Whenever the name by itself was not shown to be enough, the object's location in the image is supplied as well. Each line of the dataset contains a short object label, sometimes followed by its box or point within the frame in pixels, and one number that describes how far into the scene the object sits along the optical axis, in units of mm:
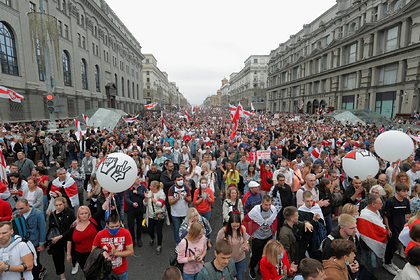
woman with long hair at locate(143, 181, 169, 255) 5301
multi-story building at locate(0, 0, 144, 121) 20047
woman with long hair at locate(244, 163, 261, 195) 6668
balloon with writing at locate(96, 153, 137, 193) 4020
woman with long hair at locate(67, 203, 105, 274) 3871
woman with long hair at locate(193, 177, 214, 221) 5215
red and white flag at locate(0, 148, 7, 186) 5602
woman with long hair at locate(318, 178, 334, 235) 4996
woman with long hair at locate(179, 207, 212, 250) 3900
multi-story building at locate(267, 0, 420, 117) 24219
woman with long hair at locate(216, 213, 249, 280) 3783
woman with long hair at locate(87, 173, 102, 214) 5336
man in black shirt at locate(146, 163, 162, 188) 6679
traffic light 14078
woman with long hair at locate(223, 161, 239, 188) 6840
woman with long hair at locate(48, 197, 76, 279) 4219
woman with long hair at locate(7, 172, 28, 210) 5203
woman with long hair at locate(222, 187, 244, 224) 4758
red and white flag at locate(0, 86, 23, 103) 12180
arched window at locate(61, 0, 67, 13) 29375
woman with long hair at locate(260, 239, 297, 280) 3092
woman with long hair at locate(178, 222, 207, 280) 3323
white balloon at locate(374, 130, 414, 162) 5336
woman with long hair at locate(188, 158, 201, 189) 6898
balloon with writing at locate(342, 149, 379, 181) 5254
